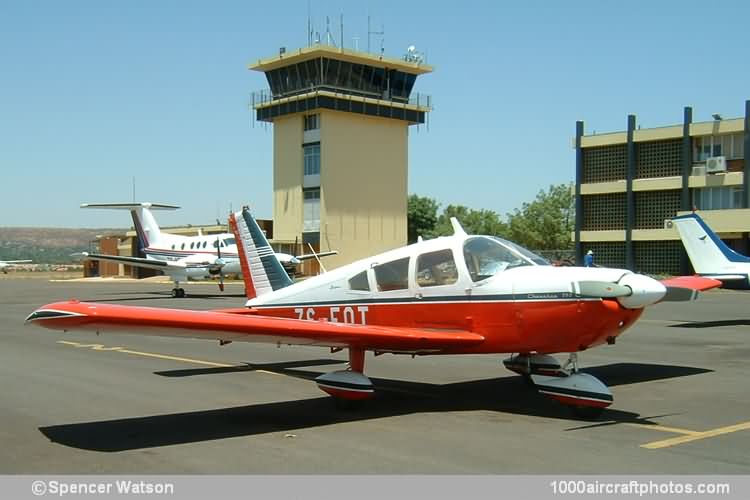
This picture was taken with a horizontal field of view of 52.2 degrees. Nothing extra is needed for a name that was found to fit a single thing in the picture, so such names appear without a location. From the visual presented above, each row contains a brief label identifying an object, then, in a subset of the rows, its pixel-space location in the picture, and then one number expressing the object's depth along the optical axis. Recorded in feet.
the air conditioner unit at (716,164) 172.04
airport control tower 206.90
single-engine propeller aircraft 25.82
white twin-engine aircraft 122.42
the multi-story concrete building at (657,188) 172.35
